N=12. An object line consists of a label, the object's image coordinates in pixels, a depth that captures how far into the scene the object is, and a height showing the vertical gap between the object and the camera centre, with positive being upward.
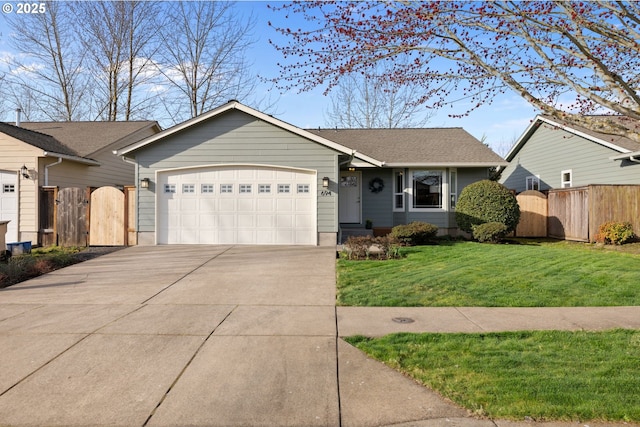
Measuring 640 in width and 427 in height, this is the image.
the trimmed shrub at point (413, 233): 12.27 -0.61
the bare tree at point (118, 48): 25.06 +10.36
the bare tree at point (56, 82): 23.77 +8.22
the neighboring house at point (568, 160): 15.03 +2.27
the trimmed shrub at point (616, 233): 12.45 -0.63
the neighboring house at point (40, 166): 13.59 +1.76
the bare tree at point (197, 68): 25.16 +9.12
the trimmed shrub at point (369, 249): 10.35 -0.92
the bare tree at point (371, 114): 26.88 +6.70
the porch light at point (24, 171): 13.54 +1.43
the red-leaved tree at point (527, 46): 4.70 +2.13
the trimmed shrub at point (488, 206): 13.52 +0.22
